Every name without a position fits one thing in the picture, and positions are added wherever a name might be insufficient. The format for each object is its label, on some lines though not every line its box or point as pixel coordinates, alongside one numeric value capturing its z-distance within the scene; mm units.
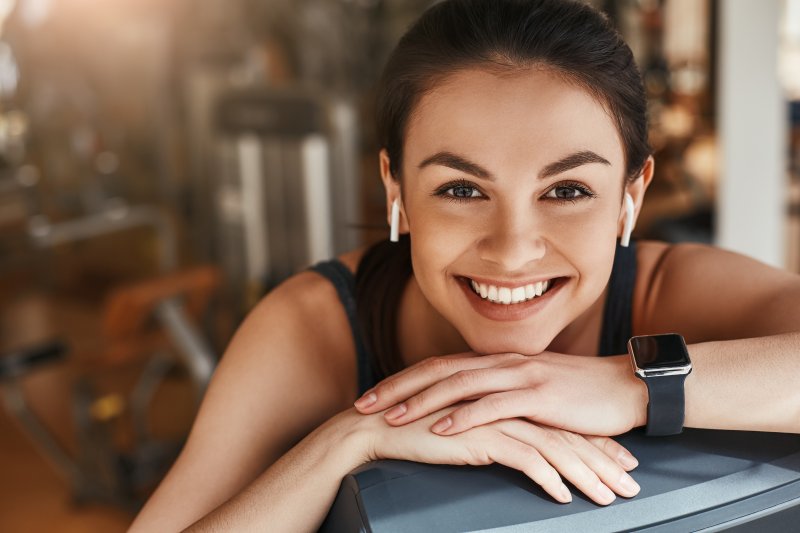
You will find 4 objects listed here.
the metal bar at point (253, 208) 3680
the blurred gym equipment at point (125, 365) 2705
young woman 808
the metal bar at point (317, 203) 3490
